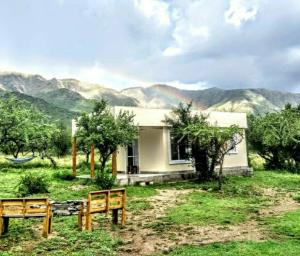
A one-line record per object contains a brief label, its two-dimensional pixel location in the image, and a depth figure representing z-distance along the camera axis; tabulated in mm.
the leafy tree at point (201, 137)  12214
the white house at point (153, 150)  13463
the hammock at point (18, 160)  16313
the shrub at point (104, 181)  10660
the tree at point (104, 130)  10904
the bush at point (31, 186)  9983
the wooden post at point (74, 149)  13944
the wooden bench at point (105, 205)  6550
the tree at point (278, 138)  17605
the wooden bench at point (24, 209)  6203
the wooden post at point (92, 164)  12512
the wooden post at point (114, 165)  12274
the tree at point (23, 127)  17290
